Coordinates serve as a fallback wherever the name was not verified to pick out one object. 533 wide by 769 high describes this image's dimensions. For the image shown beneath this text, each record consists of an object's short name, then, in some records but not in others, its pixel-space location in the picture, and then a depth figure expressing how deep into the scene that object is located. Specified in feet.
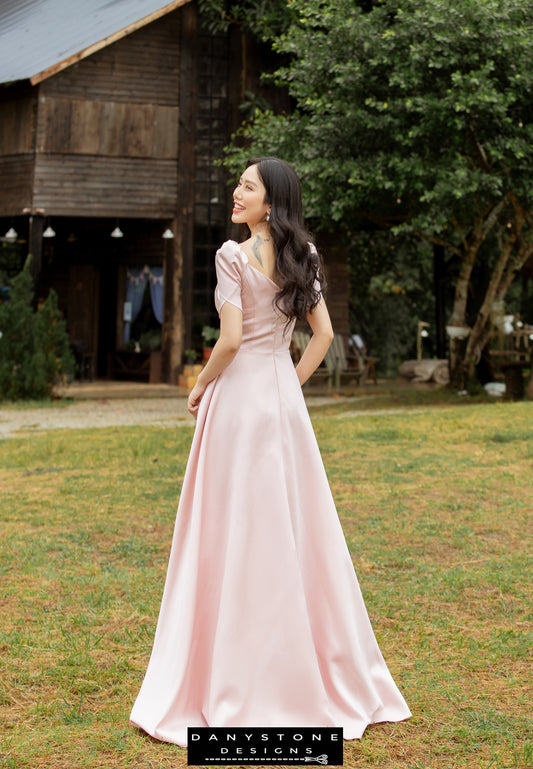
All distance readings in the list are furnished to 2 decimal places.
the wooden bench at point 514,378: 45.60
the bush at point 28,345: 46.16
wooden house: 53.26
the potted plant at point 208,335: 56.70
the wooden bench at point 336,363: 55.21
